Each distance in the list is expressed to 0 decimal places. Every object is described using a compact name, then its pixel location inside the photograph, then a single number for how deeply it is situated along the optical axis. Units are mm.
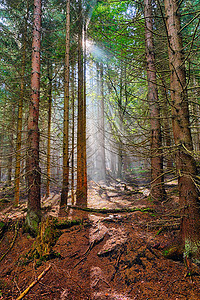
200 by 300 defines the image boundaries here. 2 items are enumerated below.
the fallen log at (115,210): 4836
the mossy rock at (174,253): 2682
